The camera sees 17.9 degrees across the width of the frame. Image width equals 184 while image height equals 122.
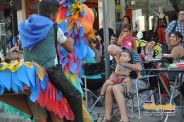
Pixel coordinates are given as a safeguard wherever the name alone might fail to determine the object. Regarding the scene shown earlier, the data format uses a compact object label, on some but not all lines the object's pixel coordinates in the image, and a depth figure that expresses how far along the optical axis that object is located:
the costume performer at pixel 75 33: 6.56
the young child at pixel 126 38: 10.78
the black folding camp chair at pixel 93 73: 10.11
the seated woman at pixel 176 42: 9.34
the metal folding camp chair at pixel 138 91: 8.63
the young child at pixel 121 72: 8.94
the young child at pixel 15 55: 12.55
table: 8.11
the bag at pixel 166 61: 9.24
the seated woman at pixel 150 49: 12.24
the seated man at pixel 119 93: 8.56
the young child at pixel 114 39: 11.80
